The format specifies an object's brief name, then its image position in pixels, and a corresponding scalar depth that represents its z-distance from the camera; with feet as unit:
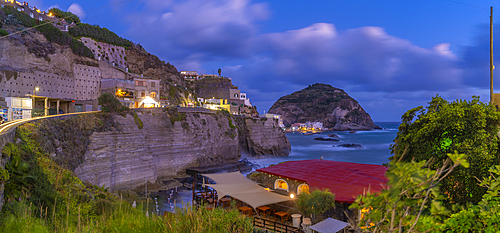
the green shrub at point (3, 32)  124.41
